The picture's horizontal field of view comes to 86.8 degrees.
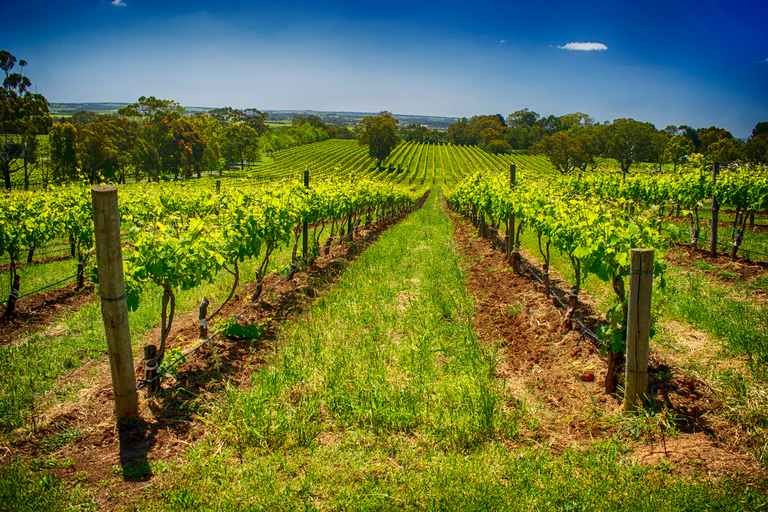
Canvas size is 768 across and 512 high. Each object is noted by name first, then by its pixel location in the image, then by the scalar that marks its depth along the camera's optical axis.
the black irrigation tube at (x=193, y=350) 4.11
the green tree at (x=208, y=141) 62.03
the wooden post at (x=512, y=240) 8.66
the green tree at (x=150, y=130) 54.60
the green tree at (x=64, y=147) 41.72
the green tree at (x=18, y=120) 38.78
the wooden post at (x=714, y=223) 10.45
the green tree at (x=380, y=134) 79.38
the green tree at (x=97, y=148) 43.25
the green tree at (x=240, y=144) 79.62
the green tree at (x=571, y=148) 69.06
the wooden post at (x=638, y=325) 3.48
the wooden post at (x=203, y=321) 5.09
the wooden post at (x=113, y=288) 3.42
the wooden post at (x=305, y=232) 8.80
